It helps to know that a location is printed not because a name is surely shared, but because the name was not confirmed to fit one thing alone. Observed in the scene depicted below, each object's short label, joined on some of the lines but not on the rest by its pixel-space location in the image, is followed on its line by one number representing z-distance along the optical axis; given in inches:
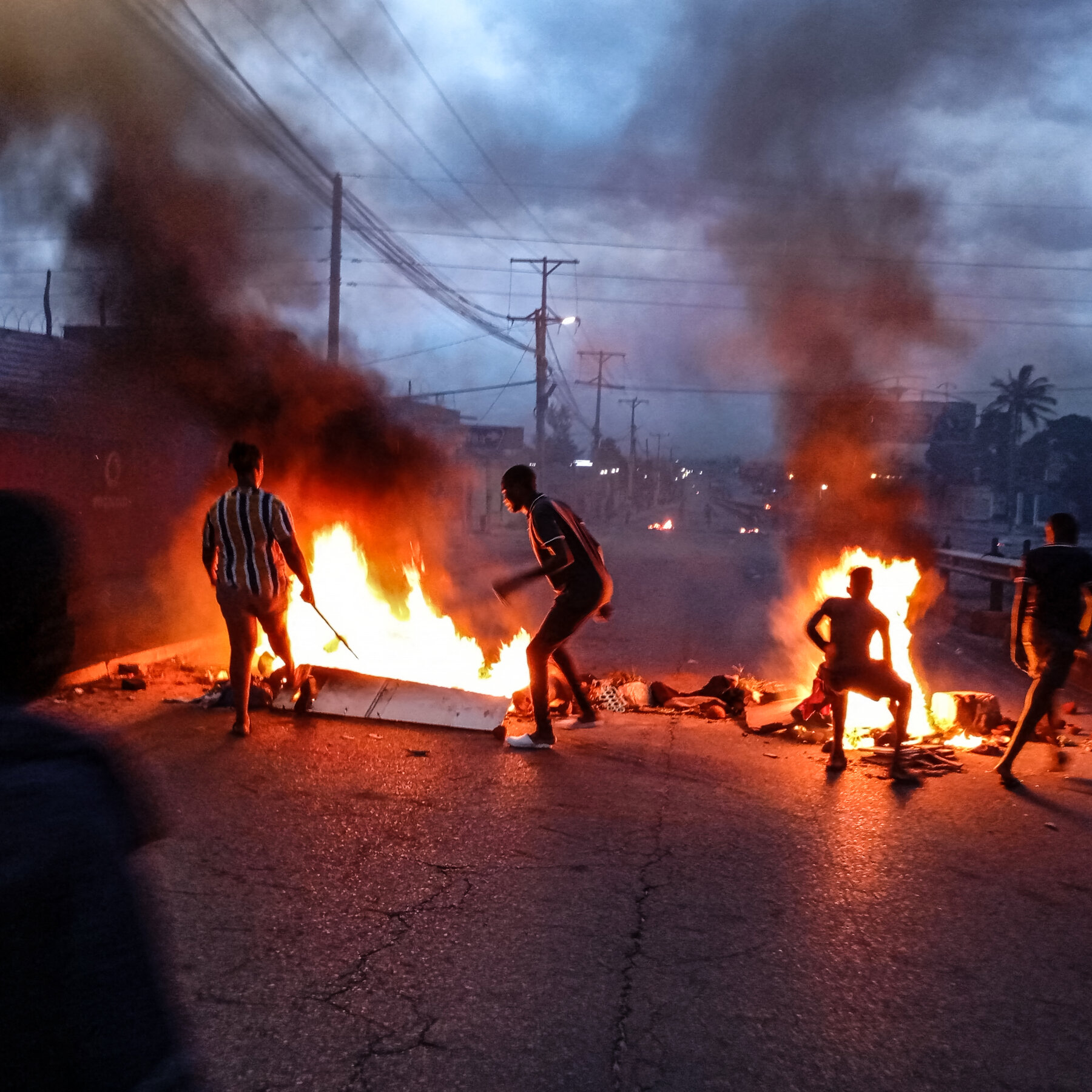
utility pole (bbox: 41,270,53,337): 1146.0
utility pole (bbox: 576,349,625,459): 2880.7
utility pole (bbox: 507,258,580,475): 1515.7
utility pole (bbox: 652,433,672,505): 4319.6
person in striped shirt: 263.6
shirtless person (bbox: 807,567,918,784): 246.7
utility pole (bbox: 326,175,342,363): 781.9
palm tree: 2874.0
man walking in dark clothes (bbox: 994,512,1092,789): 239.5
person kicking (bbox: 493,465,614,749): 261.1
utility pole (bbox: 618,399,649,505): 3432.6
